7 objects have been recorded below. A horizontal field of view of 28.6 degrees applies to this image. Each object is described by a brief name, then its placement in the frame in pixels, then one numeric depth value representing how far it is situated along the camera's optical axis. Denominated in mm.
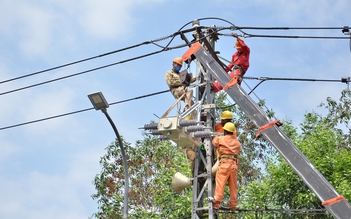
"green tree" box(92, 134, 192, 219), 23344
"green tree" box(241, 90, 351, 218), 19391
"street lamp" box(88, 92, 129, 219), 11320
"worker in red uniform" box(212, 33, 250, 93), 13172
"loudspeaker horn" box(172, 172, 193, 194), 12798
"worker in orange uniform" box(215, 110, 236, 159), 12891
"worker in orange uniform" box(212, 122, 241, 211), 11961
